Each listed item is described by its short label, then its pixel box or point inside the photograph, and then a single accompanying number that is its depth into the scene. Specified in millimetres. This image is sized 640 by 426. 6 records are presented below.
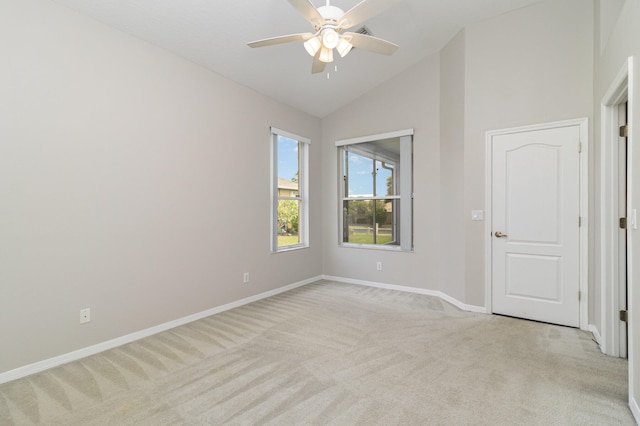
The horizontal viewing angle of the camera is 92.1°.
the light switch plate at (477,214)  3719
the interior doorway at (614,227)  2533
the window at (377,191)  4695
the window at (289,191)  4629
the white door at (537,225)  3268
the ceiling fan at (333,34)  2059
